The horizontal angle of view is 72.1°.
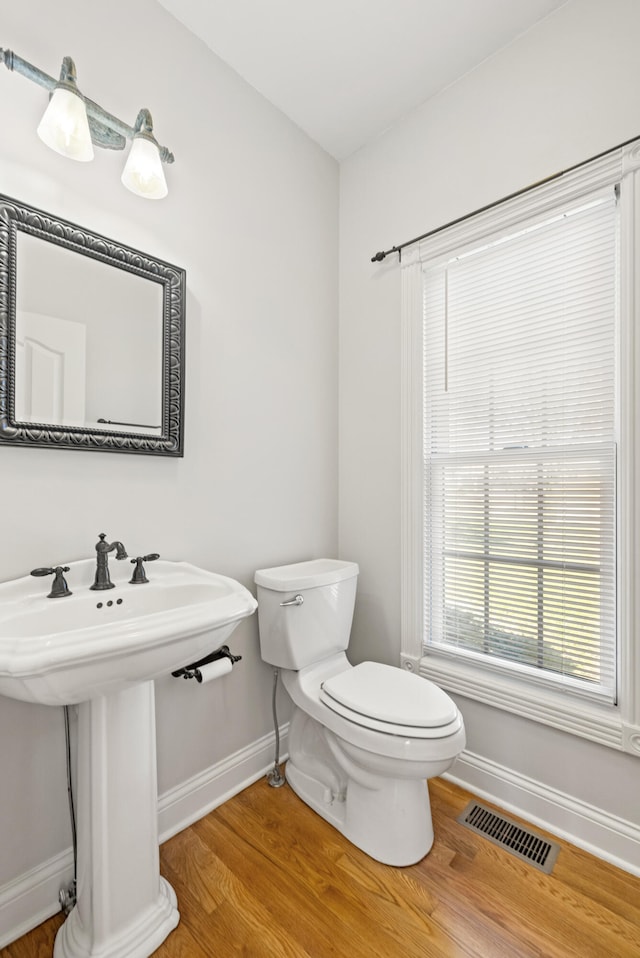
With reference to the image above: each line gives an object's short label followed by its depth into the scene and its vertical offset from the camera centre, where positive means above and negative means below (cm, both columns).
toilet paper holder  134 -57
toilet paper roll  131 -57
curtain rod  135 +98
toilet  124 -71
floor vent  133 -113
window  135 +10
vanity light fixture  104 +91
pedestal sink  84 -57
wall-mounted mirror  110 +40
